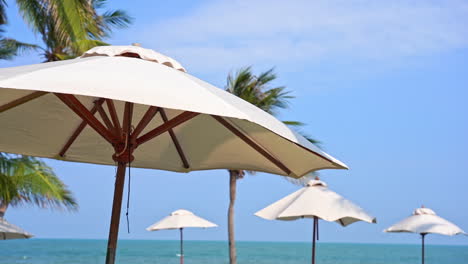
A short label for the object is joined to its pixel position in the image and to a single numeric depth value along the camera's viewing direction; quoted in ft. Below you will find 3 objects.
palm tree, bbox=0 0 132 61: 43.06
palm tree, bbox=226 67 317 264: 67.41
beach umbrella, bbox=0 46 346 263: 10.63
